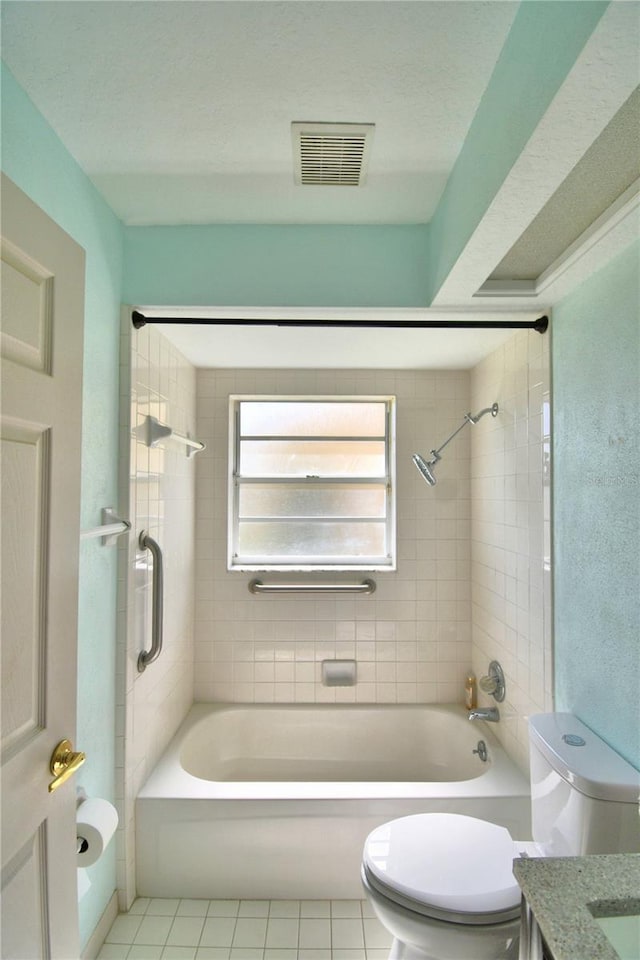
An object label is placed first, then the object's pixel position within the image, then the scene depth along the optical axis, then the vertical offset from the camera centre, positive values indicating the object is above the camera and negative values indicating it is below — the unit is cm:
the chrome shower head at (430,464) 229 +12
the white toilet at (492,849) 122 -104
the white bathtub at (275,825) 180 -122
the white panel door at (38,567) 85 -15
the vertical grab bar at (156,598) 184 -41
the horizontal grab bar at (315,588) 258 -52
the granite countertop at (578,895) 70 -64
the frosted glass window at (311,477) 285 +6
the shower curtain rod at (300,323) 182 +60
